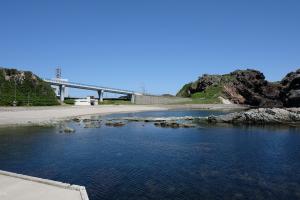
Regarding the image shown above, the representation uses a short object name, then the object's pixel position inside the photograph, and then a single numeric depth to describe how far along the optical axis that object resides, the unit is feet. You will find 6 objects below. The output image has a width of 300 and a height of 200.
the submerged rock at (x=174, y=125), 147.01
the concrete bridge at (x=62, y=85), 356.07
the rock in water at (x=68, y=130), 118.65
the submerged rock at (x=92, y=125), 140.67
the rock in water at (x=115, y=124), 151.82
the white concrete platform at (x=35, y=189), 35.36
